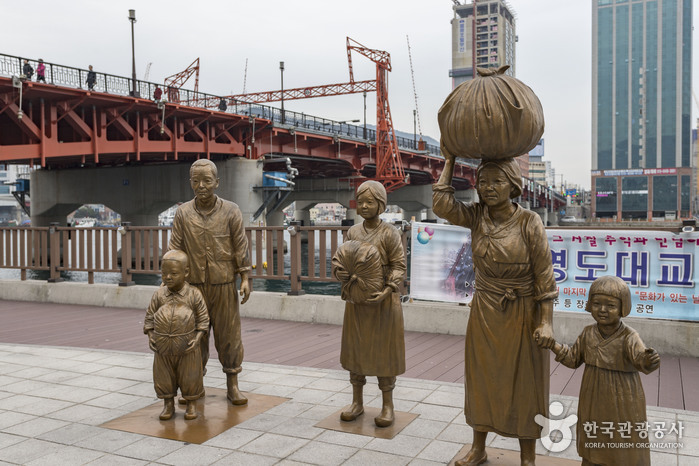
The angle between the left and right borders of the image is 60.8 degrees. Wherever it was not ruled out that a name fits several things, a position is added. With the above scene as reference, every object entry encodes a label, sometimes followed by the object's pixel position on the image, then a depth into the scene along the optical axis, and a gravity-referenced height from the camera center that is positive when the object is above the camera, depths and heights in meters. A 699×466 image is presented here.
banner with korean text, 7.54 -0.65
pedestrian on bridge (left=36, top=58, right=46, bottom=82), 22.25 +5.62
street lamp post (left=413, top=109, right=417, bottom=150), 81.78 +14.48
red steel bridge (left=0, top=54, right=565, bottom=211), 22.92 +4.47
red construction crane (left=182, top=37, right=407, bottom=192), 44.53 +8.77
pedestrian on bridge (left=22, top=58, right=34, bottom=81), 21.39 +5.48
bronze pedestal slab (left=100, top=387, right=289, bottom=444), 4.88 -1.74
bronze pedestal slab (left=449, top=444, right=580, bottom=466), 4.20 -1.72
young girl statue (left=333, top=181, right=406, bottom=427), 5.01 -0.91
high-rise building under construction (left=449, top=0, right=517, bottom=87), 168.61 +52.71
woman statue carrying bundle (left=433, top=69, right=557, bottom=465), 3.71 -0.34
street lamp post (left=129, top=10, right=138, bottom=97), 31.44 +9.86
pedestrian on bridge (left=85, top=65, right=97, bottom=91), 24.05 +5.75
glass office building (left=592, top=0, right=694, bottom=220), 117.19 +22.90
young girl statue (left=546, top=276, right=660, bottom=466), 3.40 -0.97
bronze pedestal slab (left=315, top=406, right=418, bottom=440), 4.84 -1.73
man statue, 5.57 -0.33
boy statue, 5.09 -0.98
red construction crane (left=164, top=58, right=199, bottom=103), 65.24 +16.29
